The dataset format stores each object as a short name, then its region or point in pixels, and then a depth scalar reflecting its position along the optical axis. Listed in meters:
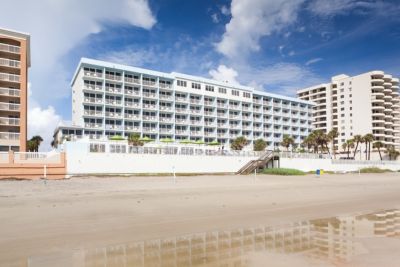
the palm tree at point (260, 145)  78.57
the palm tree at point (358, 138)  92.75
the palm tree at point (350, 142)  95.15
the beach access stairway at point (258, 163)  52.19
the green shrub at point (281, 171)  49.59
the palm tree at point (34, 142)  76.44
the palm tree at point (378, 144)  99.54
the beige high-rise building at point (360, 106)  118.75
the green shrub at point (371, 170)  66.32
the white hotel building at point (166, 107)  69.62
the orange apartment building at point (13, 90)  52.03
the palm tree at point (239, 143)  73.25
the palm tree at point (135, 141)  51.65
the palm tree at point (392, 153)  108.25
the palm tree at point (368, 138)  91.62
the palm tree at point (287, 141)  81.94
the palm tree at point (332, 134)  80.73
